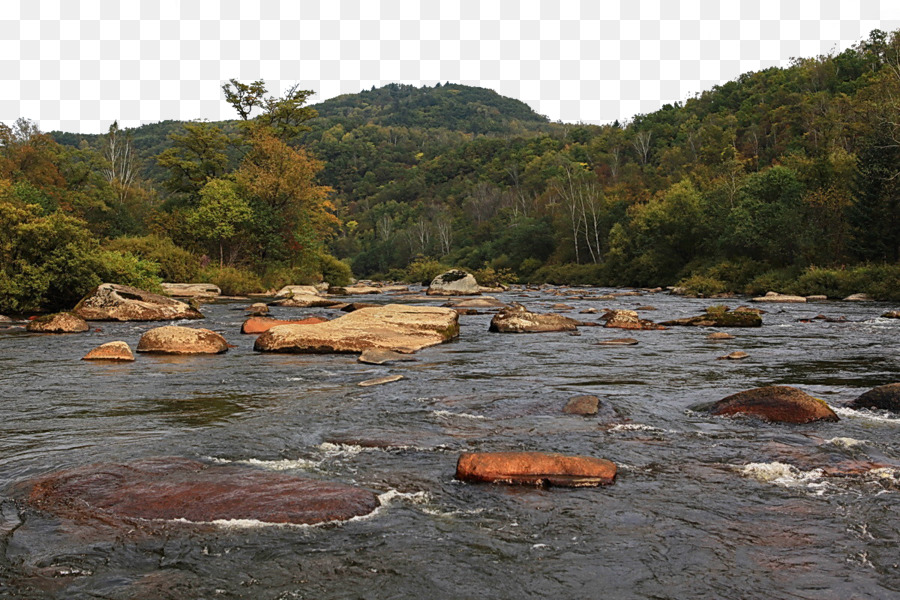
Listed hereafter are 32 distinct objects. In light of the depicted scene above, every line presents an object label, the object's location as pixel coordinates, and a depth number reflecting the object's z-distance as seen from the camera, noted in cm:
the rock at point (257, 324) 1822
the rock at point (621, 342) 1583
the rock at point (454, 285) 4281
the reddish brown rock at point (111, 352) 1279
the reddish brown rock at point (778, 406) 763
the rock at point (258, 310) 2337
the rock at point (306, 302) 2858
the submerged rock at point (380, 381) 1041
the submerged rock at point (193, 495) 479
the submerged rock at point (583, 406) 820
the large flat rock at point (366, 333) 1434
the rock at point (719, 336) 1679
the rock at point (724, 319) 2012
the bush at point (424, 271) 7550
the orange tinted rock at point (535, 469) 557
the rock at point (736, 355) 1311
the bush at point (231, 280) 3928
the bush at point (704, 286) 3978
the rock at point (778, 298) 3141
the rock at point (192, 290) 3409
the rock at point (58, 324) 1739
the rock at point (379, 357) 1290
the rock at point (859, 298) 3040
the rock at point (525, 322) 1891
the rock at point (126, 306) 2120
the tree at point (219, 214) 4341
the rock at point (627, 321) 1970
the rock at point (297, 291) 3519
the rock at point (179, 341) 1391
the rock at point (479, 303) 2906
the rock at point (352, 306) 2436
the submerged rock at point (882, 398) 812
